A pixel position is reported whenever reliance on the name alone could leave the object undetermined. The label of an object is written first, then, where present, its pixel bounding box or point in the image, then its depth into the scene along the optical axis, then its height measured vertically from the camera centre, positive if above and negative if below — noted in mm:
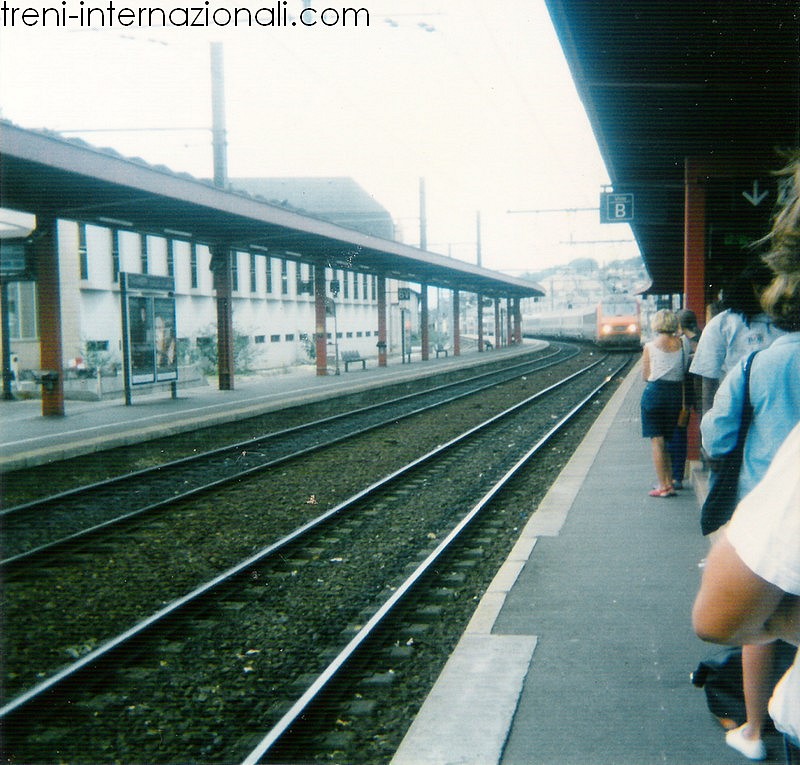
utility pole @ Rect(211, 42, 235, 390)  19547 +1631
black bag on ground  3121 -1222
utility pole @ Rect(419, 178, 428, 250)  36531 +3898
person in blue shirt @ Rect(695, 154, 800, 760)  2321 -267
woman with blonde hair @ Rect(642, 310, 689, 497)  7168 -423
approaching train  45875 +73
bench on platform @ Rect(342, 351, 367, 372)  32375 -962
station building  14469 +1914
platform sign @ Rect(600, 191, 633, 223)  13766 +1720
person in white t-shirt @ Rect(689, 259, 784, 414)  4469 -88
